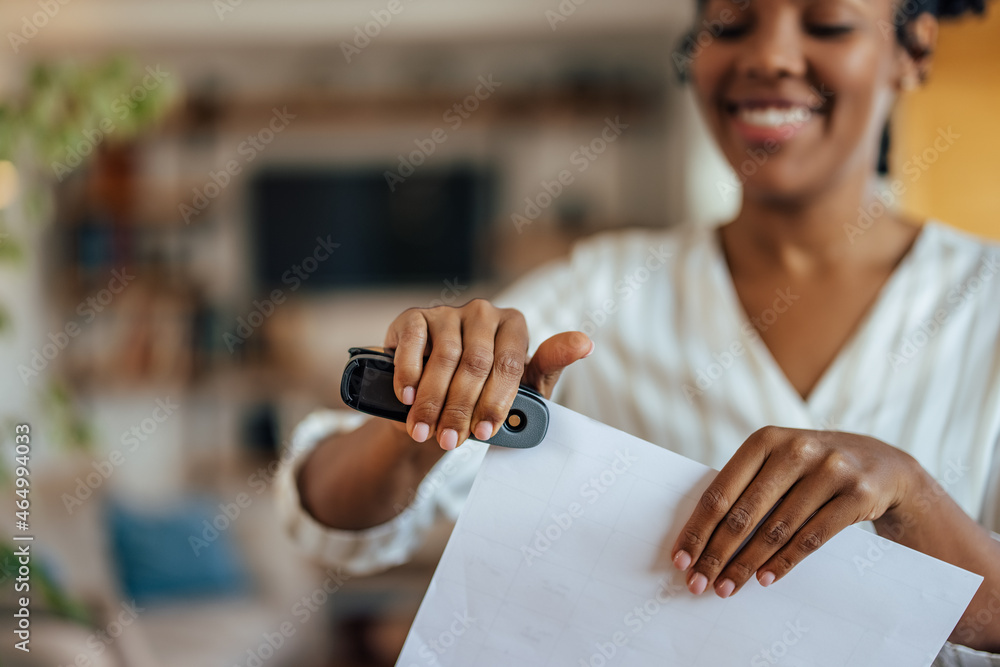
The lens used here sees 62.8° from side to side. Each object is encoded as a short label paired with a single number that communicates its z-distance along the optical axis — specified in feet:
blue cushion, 7.41
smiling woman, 2.75
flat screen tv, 13.88
